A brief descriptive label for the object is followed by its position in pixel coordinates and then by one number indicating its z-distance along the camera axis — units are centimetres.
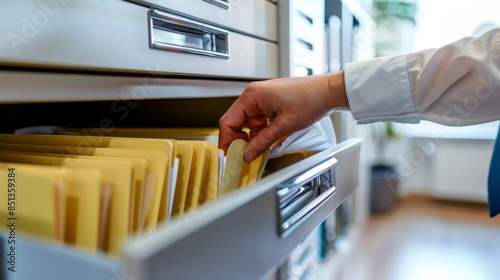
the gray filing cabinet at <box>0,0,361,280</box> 24
